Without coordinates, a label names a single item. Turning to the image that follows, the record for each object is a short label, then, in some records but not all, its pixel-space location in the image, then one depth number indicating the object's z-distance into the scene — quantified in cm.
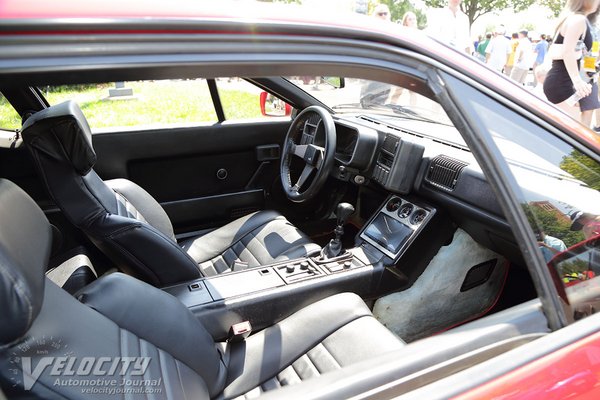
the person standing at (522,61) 1001
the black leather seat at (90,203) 156
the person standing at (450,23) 528
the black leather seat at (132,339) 80
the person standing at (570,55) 372
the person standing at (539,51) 1065
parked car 80
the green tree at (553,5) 2378
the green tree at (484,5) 2517
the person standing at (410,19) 606
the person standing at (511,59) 1060
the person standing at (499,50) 964
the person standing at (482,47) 1168
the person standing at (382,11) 490
